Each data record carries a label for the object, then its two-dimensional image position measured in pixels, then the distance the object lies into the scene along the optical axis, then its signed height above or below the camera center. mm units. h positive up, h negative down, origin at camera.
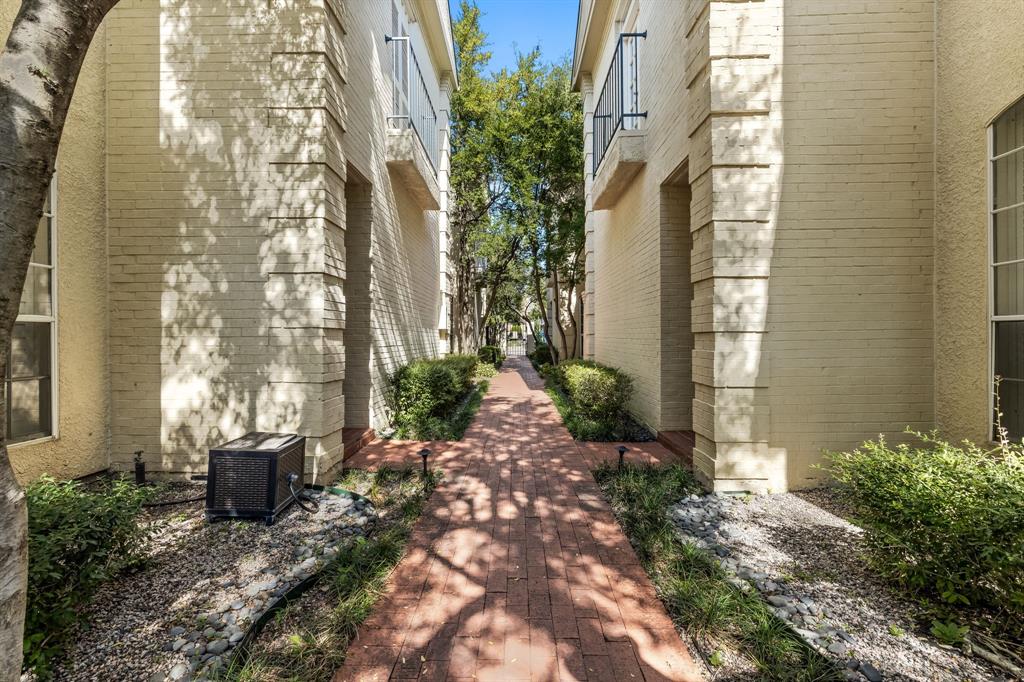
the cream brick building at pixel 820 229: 4461 +1111
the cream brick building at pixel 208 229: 4680 +1216
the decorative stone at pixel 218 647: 2389 -1650
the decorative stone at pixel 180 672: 2215 -1660
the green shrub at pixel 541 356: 22347 -817
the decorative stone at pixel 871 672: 2137 -1627
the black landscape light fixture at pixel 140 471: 4547 -1311
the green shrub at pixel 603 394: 7363 -907
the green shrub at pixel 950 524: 2357 -1084
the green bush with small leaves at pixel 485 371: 15805 -1124
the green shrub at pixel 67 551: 2170 -1149
